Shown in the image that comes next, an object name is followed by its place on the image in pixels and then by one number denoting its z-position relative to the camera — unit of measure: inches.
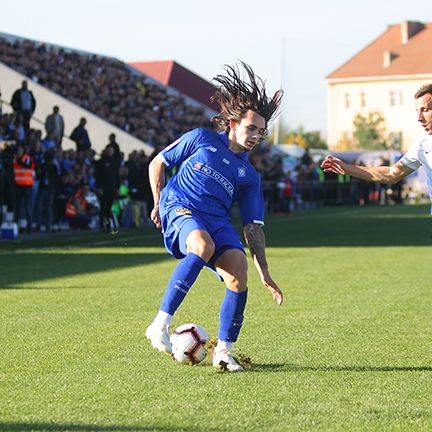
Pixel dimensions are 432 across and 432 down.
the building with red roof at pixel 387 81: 4536.4
